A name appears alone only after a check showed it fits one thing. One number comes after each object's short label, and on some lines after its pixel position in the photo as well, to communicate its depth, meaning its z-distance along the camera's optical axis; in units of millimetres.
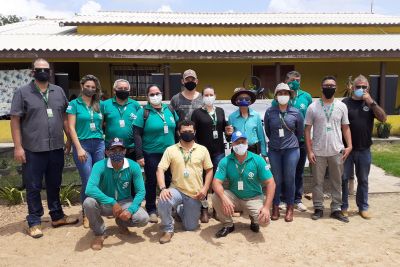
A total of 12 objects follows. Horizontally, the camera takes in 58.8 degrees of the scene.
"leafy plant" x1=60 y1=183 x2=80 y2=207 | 5727
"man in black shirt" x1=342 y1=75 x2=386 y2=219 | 4672
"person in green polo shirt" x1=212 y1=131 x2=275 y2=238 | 4301
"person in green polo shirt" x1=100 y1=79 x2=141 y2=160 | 4621
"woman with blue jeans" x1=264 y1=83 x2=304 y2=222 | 4688
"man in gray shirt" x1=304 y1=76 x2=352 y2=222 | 4684
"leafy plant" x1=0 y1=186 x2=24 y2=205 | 5777
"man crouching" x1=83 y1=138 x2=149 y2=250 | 4113
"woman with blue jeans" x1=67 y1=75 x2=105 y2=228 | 4422
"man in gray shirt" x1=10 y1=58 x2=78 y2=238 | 4281
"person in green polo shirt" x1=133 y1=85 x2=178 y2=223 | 4551
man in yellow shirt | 4395
